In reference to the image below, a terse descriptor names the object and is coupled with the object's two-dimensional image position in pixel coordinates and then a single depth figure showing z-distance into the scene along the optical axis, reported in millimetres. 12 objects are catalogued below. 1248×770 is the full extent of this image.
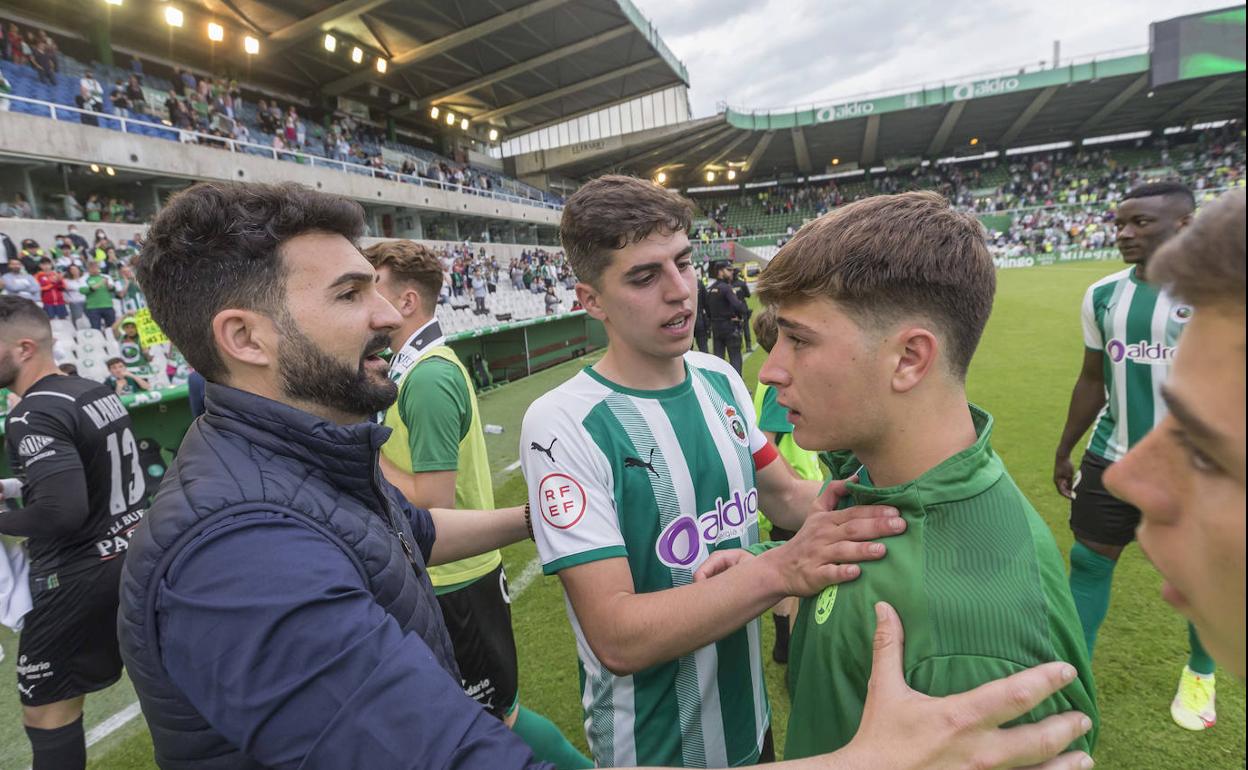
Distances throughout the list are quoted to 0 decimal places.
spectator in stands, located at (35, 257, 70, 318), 9625
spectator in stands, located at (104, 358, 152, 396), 6875
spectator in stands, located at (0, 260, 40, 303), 9195
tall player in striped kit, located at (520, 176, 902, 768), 1423
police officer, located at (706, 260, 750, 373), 10742
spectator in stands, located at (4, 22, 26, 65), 17047
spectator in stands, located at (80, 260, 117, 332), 10391
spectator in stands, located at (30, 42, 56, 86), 16750
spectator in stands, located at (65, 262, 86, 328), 10070
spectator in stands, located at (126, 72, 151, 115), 17562
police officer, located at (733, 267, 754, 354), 13620
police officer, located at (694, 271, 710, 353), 11940
